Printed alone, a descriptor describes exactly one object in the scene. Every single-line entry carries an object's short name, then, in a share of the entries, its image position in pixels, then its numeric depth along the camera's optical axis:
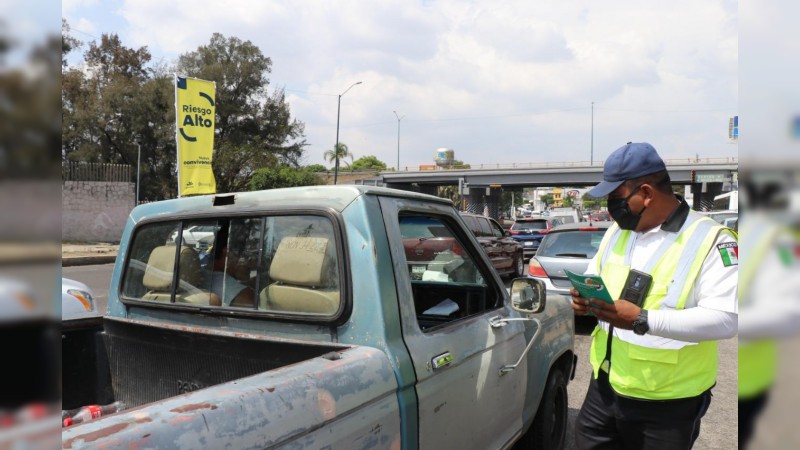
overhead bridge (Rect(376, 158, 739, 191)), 51.38
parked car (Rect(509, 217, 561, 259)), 19.36
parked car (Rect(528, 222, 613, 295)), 7.89
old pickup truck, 1.60
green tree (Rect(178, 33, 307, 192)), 37.81
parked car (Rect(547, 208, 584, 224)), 31.13
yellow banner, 12.80
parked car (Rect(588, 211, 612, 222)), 43.05
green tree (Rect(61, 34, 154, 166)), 34.44
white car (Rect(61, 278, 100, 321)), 4.52
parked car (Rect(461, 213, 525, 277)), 13.51
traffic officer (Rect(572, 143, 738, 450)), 2.24
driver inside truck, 2.60
